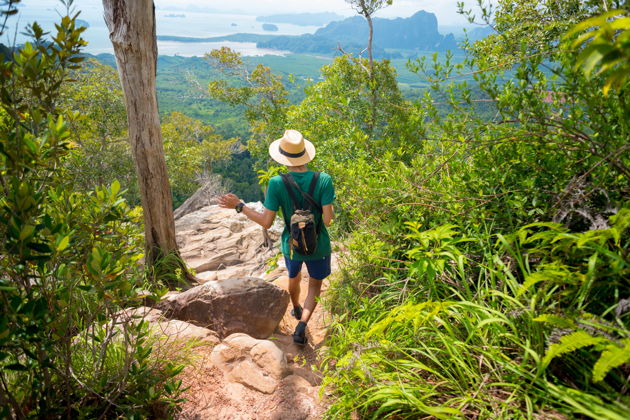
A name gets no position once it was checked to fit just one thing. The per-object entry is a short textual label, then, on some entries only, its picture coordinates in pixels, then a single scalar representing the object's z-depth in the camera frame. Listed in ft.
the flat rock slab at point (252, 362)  8.24
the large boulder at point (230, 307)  11.08
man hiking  10.00
